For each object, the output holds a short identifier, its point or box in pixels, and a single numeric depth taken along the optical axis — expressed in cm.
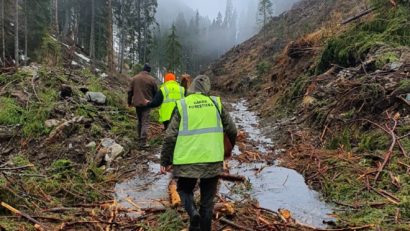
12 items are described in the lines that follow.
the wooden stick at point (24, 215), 479
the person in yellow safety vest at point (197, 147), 443
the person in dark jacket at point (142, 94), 939
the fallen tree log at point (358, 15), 1529
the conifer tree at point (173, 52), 5543
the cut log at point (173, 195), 575
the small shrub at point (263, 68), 3234
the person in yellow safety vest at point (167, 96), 856
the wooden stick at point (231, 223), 503
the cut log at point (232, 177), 719
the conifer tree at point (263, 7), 7000
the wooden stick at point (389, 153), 641
